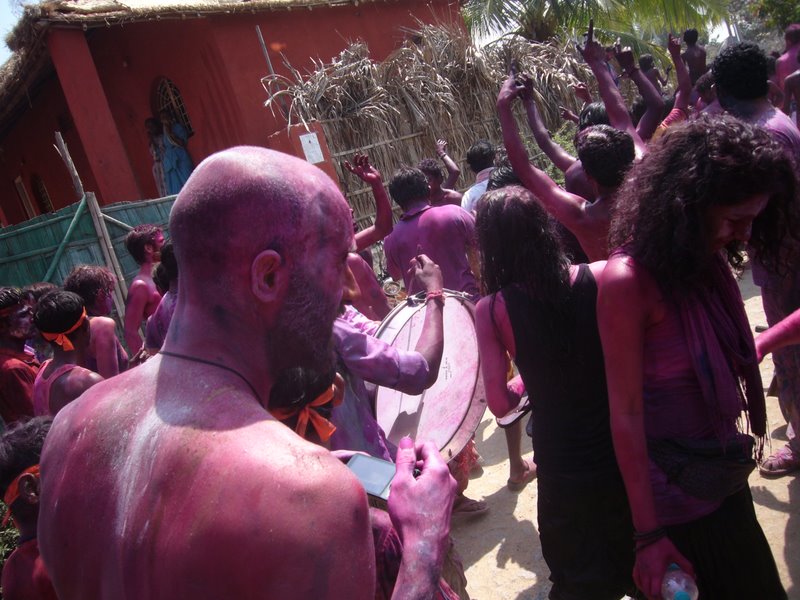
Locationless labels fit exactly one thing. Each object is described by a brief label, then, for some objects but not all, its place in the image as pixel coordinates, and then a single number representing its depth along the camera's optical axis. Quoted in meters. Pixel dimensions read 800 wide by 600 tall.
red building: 9.09
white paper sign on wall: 8.59
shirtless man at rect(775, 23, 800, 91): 7.41
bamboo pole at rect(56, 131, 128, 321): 6.73
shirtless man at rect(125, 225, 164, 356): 5.33
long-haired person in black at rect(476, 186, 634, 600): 2.36
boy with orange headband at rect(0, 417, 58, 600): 2.12
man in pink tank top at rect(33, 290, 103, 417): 3.53
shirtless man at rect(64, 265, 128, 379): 4.08
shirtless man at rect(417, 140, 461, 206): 5.74
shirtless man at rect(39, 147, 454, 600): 1.01
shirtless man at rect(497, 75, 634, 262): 2.92
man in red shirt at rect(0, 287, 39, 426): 4.32
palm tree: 14.24
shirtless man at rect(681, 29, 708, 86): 7.04
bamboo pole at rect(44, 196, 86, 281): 6.69
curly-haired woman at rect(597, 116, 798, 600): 1.85
